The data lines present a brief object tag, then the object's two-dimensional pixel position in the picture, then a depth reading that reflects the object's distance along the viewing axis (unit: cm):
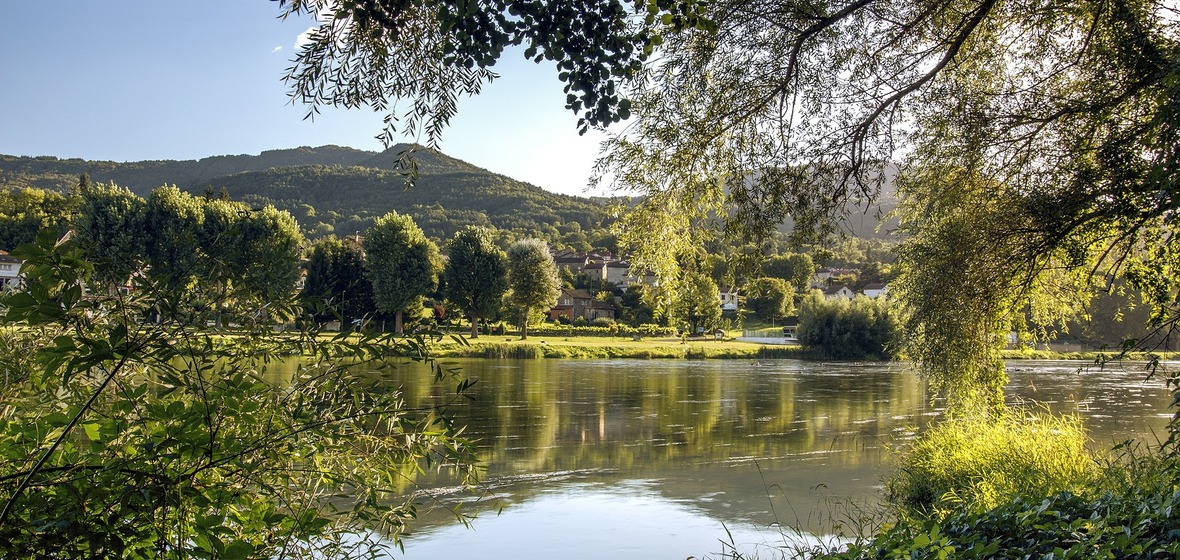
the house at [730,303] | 7981
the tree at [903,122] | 669
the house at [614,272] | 9700
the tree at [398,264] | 4978
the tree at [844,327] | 4275
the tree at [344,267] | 5103
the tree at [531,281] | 5366
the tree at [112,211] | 4447
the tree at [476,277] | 5212
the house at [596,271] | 8966
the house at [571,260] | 10223
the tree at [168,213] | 4512
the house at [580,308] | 7731
